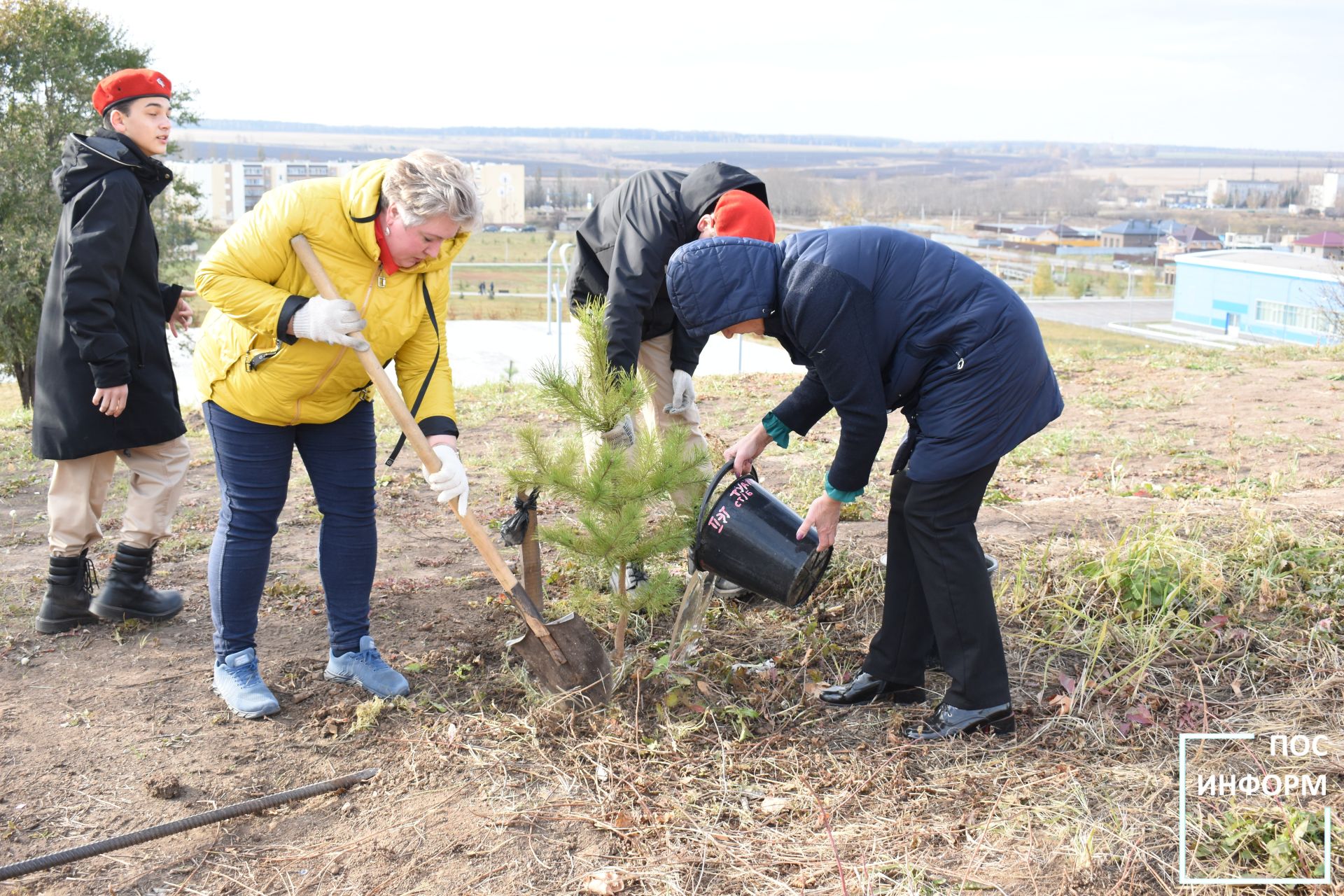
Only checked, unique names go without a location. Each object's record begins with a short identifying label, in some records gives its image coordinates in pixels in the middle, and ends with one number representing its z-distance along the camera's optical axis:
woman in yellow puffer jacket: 2.54
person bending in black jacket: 3.14
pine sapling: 2.81
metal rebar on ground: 2.21
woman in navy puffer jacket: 2.39
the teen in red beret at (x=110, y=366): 3.16
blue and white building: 39.94
